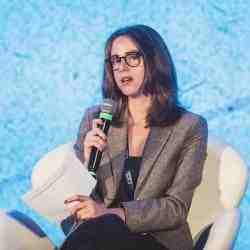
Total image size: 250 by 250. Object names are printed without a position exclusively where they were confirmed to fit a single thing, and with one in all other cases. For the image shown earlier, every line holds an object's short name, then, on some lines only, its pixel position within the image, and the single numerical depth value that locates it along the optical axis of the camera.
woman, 7.40
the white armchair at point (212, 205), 7.46
